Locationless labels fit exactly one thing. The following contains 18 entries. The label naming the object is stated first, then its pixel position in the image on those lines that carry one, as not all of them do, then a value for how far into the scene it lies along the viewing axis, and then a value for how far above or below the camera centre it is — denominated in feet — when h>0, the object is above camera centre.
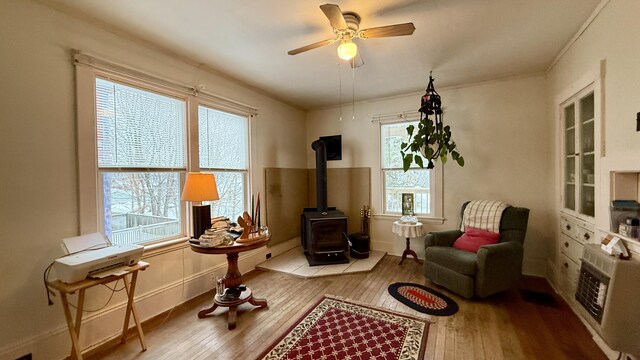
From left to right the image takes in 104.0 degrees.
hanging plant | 10.94 +1.72
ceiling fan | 5.61 +3.47
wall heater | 4.93 -2.67
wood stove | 12.12 -2.98
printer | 5.30 -1.74
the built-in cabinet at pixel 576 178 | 7.38 -0.15
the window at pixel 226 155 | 10.00 +1.03
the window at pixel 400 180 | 12.73 -0.21
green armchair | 8.34 -3.09
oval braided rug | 8.06 -4.30
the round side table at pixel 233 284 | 7.37 -3.41
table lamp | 7.57 -0.48
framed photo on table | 13.32 -1.49
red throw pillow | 9.48 -2.49
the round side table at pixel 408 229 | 11.66 -2.50
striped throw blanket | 9.77 -1.62
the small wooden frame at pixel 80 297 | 5.27 -2.73
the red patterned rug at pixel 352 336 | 6.12 -4.31
